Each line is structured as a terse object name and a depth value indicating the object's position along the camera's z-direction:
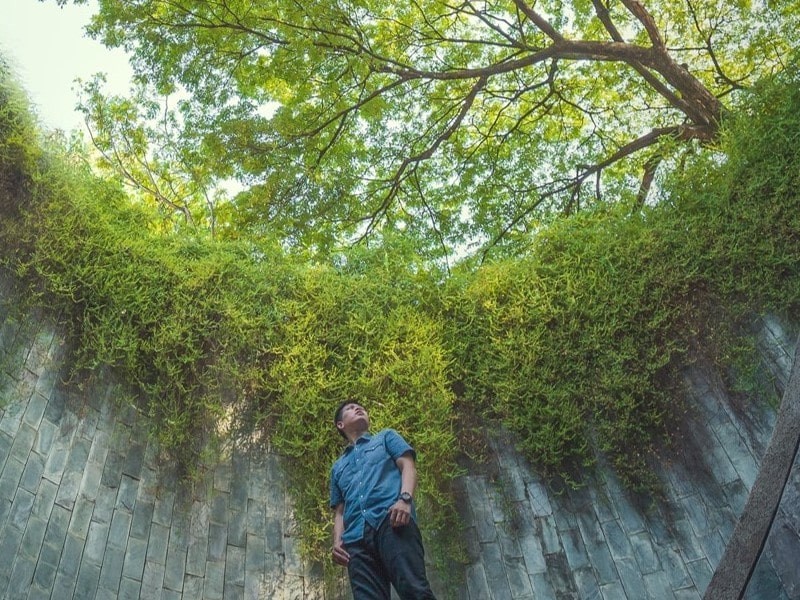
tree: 7.85
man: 3.45
